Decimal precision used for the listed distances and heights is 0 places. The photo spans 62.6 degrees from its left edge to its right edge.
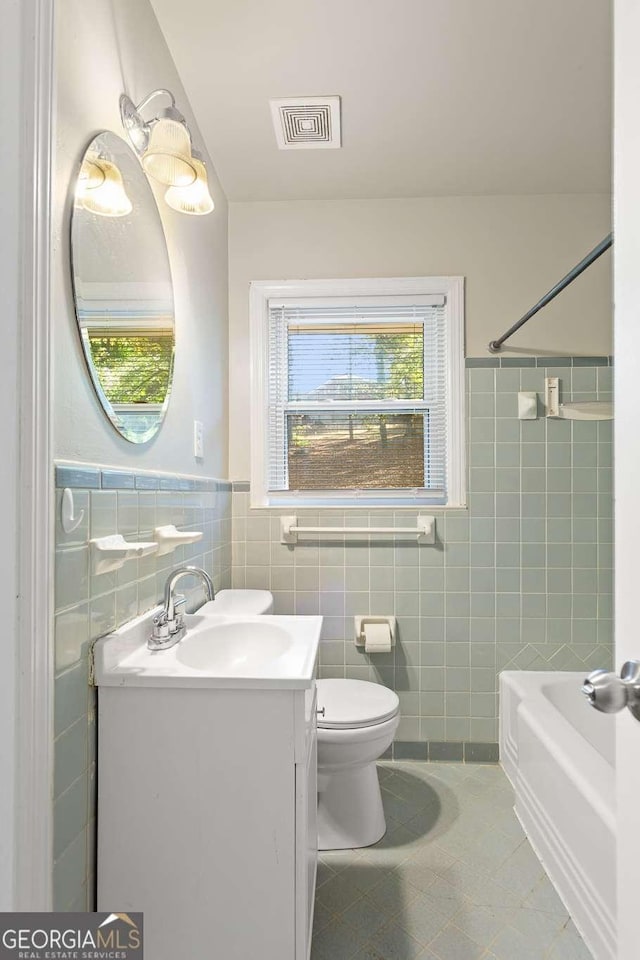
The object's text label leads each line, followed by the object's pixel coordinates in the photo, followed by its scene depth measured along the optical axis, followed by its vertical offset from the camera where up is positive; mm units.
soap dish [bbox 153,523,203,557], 1409 -151
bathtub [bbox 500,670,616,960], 1344 -957
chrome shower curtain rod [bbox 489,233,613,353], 1486 +665
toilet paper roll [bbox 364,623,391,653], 2244 -667
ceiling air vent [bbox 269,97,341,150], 1815 +1310
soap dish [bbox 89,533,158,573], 1100 -148
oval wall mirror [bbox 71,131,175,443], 1104 +470
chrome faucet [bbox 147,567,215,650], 1293 -354
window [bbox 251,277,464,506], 2432 +407
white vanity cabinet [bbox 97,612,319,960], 1088 -698
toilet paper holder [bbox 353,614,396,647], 2328 -626
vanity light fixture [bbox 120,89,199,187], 1314 +871
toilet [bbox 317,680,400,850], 1674 -930
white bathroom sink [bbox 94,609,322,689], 1104 -410
